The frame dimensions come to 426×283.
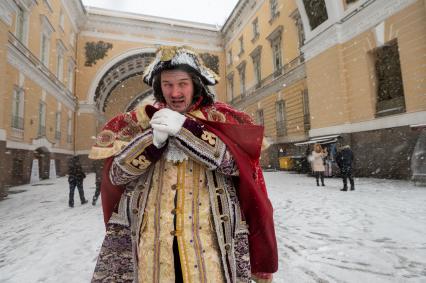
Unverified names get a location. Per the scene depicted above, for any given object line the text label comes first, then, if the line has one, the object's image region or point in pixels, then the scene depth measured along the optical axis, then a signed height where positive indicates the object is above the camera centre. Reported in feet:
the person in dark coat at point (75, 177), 24.07 -0.51
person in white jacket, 30.19 +0.36
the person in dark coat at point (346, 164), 25.70 -0.05
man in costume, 4.08 -0.42
